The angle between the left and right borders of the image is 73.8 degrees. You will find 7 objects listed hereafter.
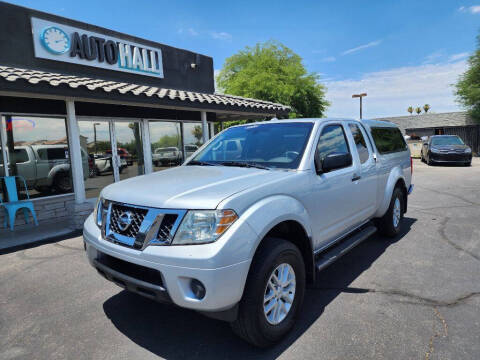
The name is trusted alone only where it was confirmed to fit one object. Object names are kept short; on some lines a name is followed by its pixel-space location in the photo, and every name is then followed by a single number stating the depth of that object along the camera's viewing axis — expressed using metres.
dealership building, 6.84
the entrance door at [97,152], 8.34
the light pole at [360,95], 32.01
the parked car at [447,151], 15.68
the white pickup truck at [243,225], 2.11
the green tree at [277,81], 29.23
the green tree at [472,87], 25.61
